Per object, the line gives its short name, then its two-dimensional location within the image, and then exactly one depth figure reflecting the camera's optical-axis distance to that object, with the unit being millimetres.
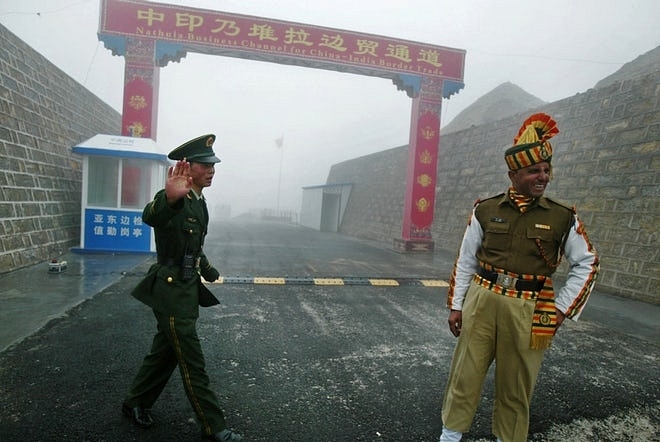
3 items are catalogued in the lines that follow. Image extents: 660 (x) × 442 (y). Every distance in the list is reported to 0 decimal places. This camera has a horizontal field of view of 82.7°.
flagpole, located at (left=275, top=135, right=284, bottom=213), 48594
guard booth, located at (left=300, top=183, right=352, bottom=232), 23625
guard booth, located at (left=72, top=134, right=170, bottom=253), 8859
